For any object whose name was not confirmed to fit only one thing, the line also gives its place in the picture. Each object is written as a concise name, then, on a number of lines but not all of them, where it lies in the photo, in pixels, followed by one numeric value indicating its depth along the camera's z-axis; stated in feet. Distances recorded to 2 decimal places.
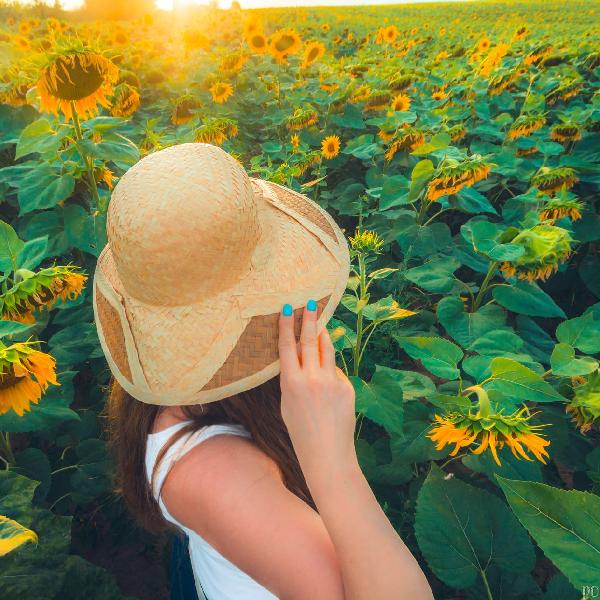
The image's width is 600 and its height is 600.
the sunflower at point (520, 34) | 19.49
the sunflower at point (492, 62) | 11.54
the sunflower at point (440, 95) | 12.28
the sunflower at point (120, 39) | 21.22
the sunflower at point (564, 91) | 10.24
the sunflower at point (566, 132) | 7.61
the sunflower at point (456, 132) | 7.77
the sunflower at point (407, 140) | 7.66
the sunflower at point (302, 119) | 10.41
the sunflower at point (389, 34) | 23.53
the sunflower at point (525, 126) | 8.00
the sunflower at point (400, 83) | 10.92
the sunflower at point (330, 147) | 10.11
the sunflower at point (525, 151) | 8.29
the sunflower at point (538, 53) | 13.56
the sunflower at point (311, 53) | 15.99
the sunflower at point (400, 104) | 10.72
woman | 2.29
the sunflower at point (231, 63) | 14.93
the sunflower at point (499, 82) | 10.60
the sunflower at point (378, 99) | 10.62
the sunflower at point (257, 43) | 17.44
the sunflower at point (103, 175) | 5.33
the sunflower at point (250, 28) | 17.62
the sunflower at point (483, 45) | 18.55
